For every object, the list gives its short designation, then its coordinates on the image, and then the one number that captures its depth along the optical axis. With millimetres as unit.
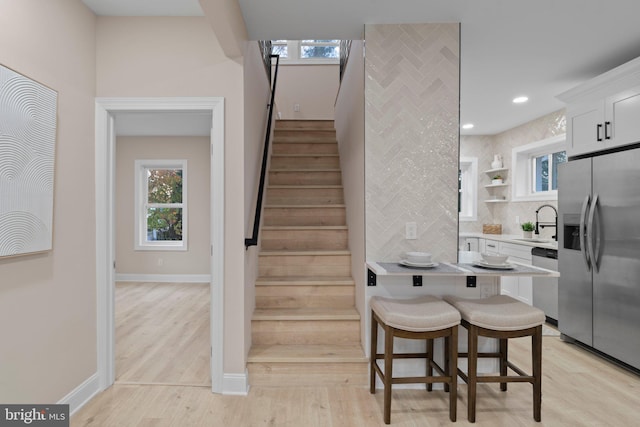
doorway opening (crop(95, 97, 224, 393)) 2303
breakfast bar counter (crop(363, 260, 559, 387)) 2367
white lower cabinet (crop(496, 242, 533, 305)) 3979
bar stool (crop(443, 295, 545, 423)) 1964
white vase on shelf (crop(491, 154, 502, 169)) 5195
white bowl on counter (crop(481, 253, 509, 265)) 2113
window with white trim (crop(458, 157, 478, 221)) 5457
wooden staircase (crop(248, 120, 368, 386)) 2385
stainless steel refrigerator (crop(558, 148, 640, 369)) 2568
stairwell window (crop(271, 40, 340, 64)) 5891
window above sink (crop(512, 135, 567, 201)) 4370
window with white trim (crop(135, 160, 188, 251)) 5859
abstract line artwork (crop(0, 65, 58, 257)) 1628
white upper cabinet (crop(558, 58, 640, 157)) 2645
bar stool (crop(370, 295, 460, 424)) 1965
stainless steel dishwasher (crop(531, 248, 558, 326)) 3572
